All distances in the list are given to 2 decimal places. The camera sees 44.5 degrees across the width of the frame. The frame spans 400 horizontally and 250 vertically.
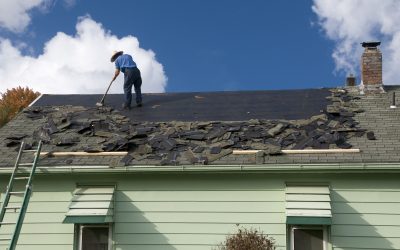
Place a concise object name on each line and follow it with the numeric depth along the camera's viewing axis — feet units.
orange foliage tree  127.60
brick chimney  40.32
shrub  24.77
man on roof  40.88
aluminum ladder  25.03
